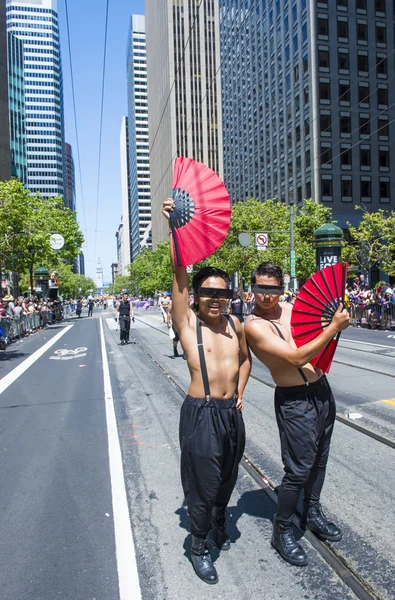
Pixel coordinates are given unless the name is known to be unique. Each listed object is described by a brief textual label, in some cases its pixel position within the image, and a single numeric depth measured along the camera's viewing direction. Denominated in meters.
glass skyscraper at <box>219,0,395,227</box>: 49.53
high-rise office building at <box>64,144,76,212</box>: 169.57
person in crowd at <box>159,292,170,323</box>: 19.58
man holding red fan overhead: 2.92
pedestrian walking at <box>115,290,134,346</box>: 17.20
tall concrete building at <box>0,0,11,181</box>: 48.25
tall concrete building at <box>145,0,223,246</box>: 96.50
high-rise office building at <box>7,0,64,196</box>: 148.38
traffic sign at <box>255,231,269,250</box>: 27.95
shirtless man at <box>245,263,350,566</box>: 3.05
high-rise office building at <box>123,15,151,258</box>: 180.00
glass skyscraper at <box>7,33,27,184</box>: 82.81
